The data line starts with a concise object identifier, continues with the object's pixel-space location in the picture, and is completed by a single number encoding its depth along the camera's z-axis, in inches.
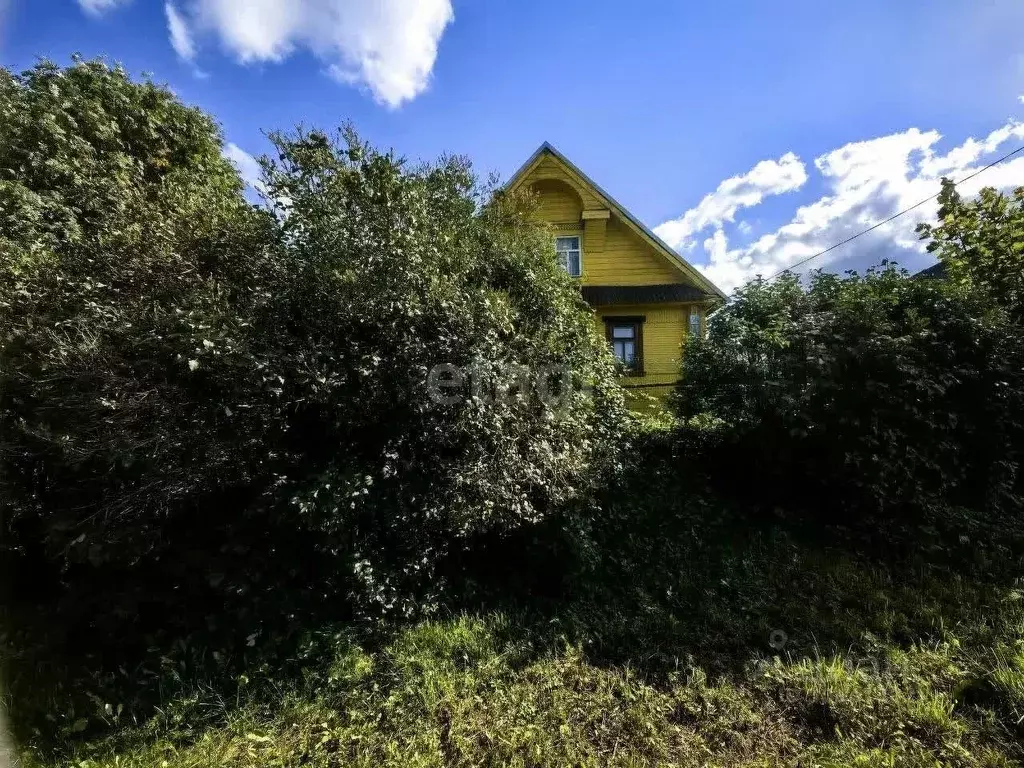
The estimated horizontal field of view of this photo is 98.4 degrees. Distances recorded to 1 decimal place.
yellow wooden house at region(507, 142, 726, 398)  457.1
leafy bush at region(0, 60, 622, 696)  133.9
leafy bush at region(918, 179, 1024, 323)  213.3
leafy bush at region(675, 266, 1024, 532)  179.3
